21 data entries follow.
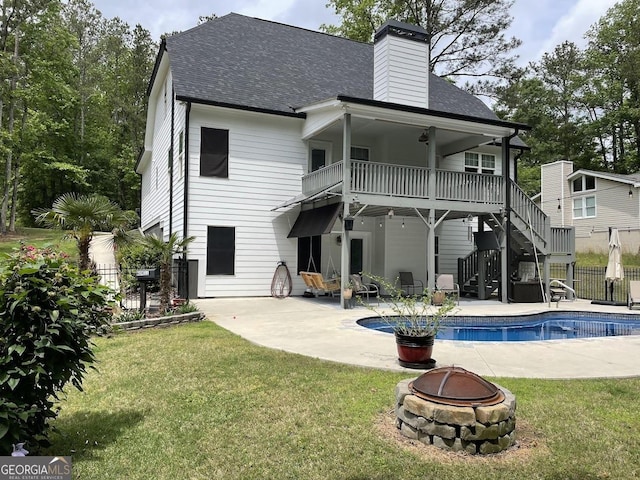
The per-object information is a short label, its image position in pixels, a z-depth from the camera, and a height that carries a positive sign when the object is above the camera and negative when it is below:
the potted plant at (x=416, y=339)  5.59 -1.07
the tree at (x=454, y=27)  27.62 +14.43
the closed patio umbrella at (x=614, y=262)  12.84 -0.18
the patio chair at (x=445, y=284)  13.12 -0.89
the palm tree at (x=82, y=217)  9.50 +0.76
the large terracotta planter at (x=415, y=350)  5.60 -1.23
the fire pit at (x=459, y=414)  3.42 -1.26
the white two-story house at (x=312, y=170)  12.93 +2.56
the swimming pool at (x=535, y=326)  9.50 -1.69
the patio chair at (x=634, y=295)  12.02 -1.06
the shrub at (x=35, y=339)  2.88 -0.61
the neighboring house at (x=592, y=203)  25.22 +3.28
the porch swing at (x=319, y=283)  12.88 -0.88
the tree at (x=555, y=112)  37.28 +12.41
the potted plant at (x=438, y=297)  12.31 -1.19
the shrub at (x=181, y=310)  9.47 -1.25
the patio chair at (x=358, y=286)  12.41 -0.96
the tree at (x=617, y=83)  34.53 +13.83
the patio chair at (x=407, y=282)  15.15 -0.96
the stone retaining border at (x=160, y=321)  8.50 -1.39
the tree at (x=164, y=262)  9.17 -0.21
